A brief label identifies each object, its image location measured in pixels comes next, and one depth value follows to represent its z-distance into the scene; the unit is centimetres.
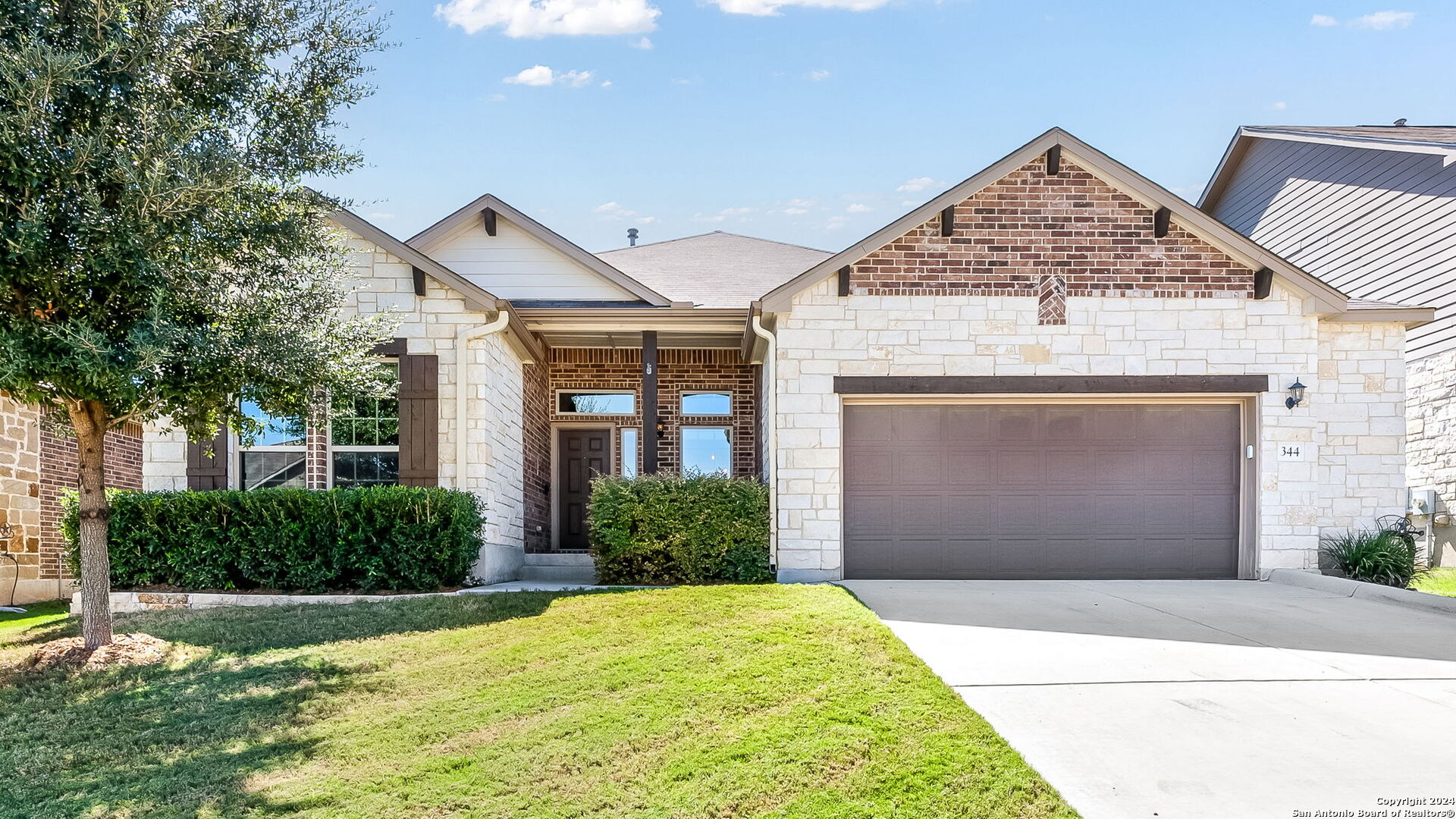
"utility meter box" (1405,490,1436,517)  1196
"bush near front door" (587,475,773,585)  991
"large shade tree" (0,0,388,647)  566
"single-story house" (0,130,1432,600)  1012
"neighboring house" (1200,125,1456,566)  1180
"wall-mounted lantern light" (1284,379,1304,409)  1008
